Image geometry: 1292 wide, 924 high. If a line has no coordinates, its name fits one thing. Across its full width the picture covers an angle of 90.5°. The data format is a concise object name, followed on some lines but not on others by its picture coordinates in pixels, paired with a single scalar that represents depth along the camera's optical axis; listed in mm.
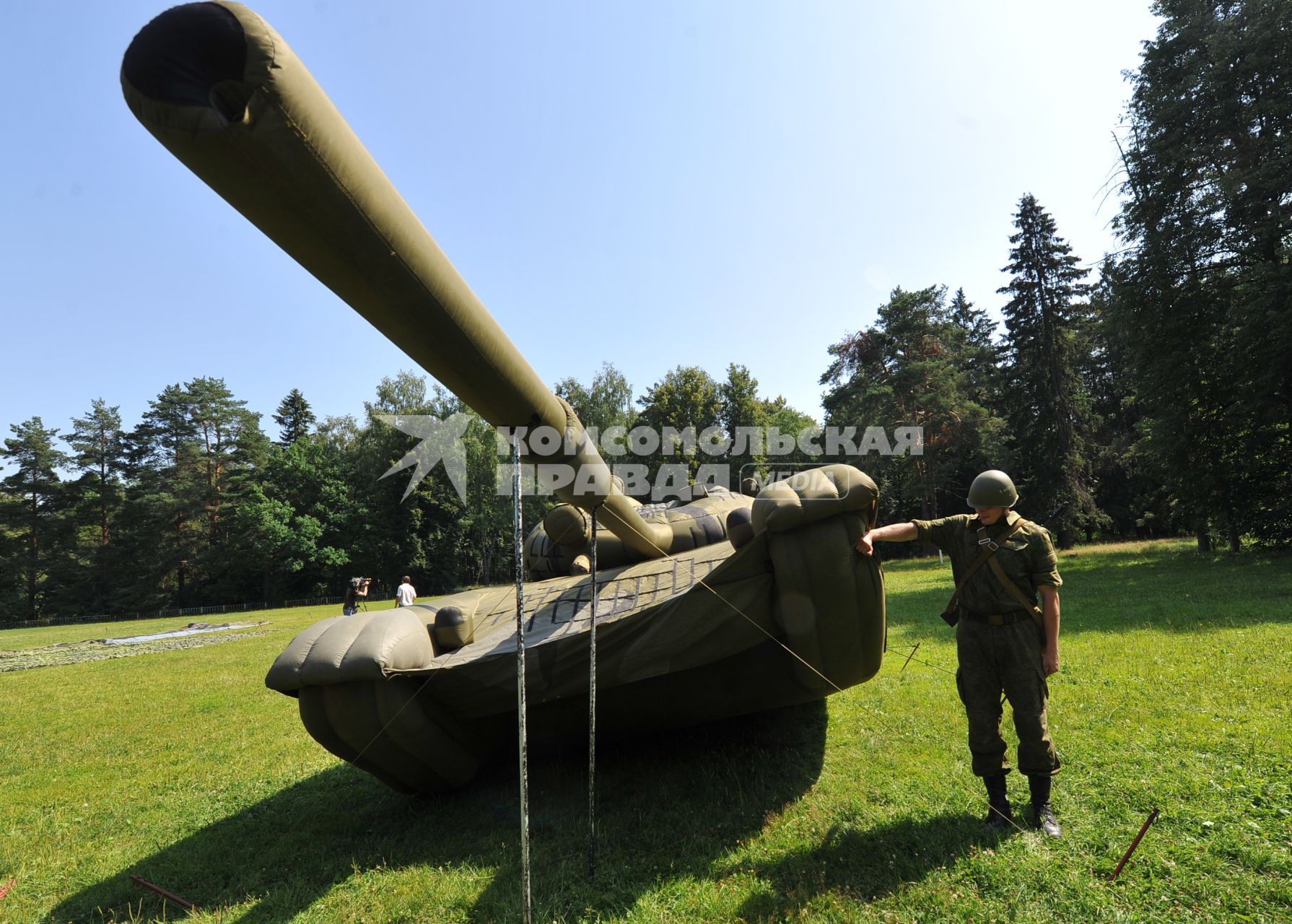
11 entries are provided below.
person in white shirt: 12012
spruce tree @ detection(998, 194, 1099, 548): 21812
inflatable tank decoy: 1511
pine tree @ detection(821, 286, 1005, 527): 26344
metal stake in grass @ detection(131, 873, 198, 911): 3422
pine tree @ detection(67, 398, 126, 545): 37750
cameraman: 13234
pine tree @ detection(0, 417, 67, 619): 35781
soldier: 3428
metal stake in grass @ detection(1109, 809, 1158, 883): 2967
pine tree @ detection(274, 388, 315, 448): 52875
